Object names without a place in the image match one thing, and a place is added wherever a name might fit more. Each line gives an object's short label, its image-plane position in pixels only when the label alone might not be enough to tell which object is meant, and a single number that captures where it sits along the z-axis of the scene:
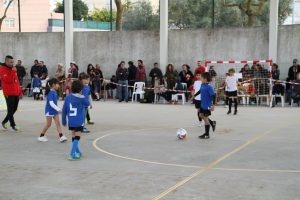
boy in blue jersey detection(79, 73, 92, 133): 12.32
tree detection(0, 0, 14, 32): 33.83
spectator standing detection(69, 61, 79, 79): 24.55
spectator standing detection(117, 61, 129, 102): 23.47
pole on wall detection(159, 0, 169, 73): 24.80
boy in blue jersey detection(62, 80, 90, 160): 9.43
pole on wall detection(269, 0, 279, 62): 22.44
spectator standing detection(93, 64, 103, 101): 24.27
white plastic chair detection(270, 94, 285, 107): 20.75
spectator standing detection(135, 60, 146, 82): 23.67
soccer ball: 11.70
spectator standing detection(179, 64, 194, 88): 22.86
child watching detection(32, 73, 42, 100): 25.27
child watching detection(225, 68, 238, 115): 17.42
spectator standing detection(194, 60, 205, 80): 22.33
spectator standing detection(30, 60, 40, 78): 26.33
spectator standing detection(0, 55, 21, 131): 13.34
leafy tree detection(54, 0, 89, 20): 35.59
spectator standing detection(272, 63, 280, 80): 21.19
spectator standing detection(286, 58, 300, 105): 21.03
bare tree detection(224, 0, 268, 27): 26.03
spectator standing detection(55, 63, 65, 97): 24.98
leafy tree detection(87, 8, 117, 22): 28.80
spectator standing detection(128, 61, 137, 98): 23.98
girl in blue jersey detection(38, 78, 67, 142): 11.30
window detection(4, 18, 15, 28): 33.88
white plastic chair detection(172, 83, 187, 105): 22.30
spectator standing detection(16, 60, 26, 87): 26.62
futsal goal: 21.28
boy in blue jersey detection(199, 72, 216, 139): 12.06
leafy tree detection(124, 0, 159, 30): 26.86
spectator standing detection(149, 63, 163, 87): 23.09
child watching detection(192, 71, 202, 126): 13.56
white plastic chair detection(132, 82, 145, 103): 23.44
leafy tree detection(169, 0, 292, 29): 25.52
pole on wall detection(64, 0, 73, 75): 26.92
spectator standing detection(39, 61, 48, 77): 26.30
